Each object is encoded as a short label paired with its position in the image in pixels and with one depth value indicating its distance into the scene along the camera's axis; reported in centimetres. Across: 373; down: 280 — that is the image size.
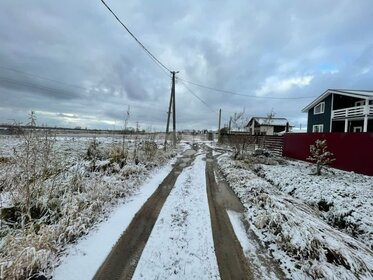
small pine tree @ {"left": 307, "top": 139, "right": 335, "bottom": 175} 950
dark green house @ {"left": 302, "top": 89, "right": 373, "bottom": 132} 1997
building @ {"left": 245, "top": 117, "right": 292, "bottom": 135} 4619
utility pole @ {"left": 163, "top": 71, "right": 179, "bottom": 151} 2084
